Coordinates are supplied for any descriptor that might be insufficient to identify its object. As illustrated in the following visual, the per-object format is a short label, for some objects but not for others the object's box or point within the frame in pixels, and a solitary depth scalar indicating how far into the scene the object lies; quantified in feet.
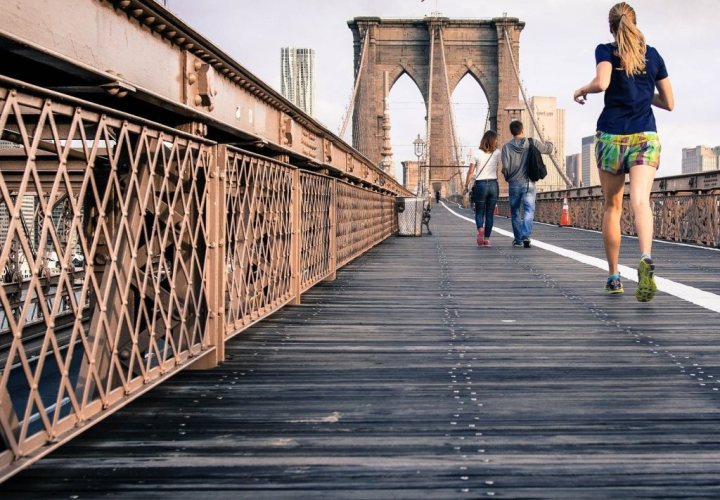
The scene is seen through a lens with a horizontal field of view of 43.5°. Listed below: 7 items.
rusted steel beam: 7.86
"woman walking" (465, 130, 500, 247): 41.47
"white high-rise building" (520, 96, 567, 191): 297.86
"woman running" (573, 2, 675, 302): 18.80
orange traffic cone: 75.00
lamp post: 162.06
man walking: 39.29
